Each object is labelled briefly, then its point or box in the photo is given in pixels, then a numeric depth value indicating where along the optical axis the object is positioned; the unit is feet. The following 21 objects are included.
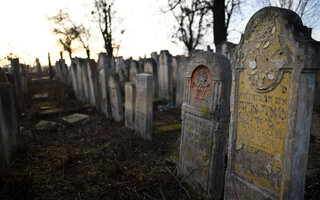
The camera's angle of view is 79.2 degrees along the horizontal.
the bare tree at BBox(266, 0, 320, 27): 31.94
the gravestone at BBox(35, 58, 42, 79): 77.61
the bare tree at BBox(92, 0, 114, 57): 66.23
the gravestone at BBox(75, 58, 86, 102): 30.60
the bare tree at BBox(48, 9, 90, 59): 74.43
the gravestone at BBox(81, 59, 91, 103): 28.36
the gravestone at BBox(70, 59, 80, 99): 34.27
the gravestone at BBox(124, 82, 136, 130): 18.19
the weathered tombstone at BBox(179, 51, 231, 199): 8.30
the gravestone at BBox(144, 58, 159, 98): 29.19
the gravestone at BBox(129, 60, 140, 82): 31.22
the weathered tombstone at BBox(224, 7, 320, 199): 5.55
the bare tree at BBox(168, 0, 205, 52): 58.08
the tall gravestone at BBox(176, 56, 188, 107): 25.85
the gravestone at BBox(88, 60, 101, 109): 26.10
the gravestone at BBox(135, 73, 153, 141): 15.98
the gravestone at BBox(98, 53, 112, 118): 22.89
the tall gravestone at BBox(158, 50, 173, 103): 29.06
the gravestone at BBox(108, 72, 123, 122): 20.43
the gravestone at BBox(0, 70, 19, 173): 11.00
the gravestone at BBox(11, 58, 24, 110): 27.91
